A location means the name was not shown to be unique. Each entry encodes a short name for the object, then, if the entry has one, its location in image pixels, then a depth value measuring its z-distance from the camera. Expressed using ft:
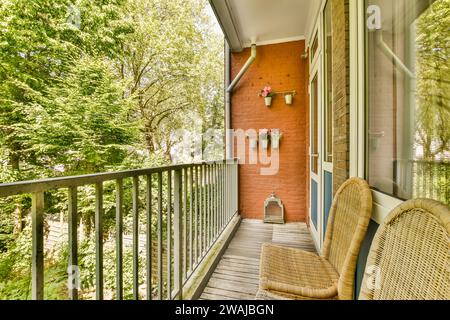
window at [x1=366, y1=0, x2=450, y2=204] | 2.74
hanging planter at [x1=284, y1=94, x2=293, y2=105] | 11.93
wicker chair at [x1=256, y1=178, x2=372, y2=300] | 3.35
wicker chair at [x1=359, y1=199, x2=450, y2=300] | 1.82
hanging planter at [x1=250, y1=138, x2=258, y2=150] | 12.52
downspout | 12.57
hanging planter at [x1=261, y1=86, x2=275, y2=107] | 12.18
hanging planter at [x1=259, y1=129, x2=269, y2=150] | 12.25
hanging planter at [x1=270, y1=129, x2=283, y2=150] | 12.13
